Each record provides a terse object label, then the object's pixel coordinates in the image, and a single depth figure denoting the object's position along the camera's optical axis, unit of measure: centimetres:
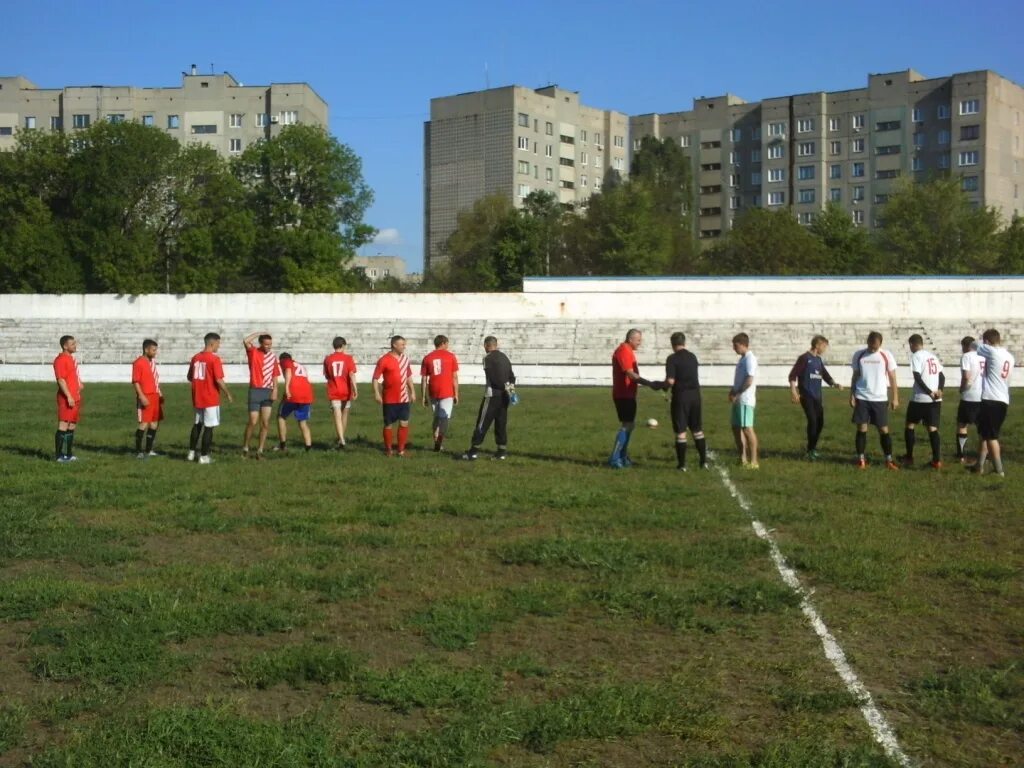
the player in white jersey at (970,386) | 1494
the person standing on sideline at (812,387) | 1622
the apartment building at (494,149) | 10088
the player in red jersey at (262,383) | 1658
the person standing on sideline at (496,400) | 1659
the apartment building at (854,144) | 9262
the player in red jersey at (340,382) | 1772
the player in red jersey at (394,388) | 1694
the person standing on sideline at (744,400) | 1530
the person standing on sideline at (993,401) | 1445
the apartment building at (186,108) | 9756
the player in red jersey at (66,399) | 1581
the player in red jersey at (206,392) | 1614
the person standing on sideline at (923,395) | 1566
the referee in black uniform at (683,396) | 1500
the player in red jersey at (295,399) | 1748
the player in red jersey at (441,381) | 1720
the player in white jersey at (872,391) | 1562
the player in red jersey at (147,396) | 1642
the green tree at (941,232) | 6594
